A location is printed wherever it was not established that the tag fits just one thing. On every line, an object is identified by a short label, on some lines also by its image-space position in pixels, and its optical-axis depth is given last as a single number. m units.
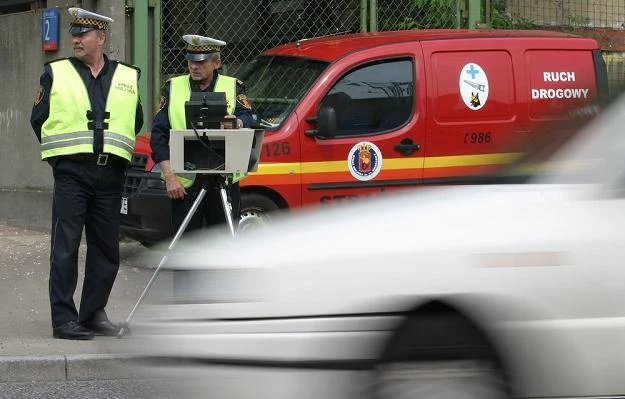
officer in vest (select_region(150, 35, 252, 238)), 15.09
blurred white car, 8.70
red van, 19.17
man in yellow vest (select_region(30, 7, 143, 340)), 14.85
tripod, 14.89
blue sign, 23.81
